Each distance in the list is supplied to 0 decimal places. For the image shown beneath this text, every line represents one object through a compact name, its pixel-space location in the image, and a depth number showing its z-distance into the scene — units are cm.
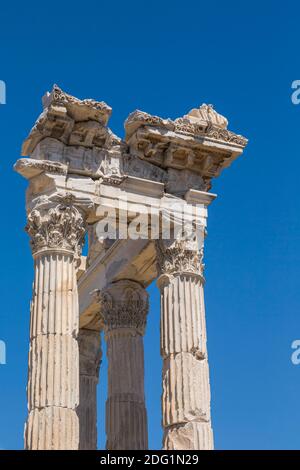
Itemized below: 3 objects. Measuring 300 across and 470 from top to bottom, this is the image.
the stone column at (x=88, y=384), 3591
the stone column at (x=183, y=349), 2900
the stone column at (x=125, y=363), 3300
